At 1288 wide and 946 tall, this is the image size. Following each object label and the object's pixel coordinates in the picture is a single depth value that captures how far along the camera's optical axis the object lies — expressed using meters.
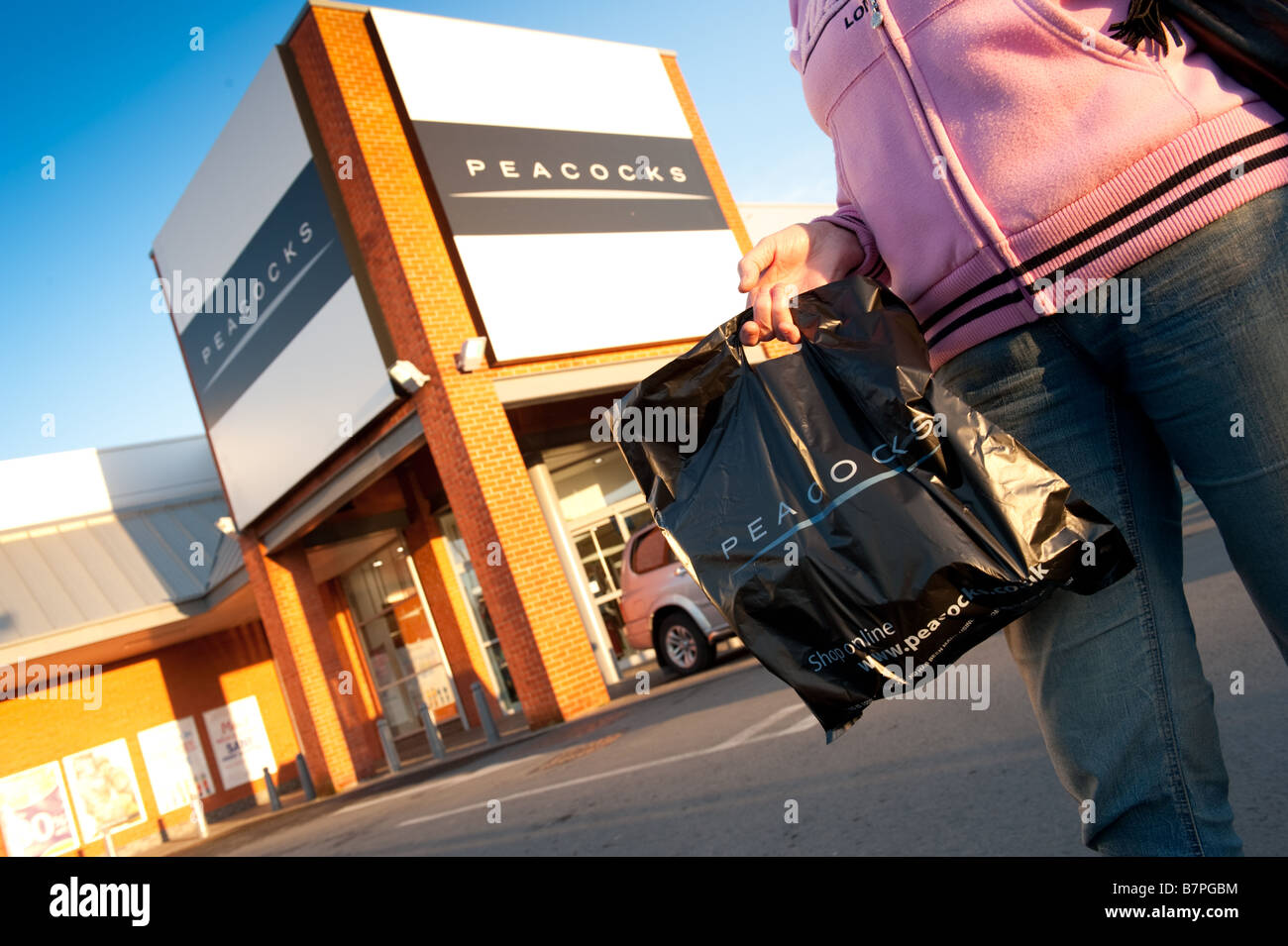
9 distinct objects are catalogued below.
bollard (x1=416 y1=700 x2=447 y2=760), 12.16
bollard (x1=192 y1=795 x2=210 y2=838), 15.65
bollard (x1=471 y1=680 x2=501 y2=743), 10.55
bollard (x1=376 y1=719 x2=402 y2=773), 13.23
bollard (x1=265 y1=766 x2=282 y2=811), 14.81
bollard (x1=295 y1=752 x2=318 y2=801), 14.28
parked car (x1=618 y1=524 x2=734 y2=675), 10.16
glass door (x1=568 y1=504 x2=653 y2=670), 14.88
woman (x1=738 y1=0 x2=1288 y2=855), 1.12
